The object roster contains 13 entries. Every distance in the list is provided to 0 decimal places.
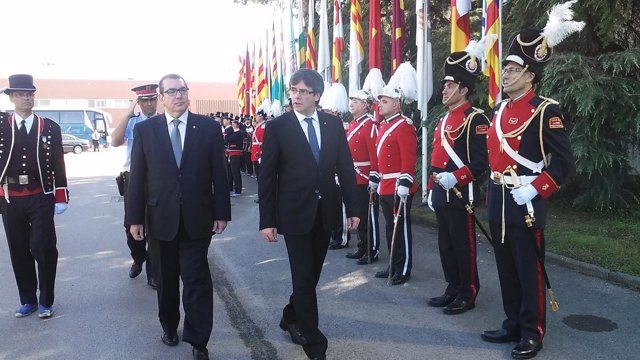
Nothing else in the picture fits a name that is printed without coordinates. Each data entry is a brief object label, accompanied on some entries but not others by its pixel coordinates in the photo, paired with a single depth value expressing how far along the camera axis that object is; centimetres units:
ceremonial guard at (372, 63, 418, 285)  584
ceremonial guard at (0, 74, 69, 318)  500
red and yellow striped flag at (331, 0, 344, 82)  1305
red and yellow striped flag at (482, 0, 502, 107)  758
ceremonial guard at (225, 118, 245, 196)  1460
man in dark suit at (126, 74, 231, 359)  407
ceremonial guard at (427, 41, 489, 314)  487
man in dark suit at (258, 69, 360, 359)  399
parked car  3931
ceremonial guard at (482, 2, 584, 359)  388
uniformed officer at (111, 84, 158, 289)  575
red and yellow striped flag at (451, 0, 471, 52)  866
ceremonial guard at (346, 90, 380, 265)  697
